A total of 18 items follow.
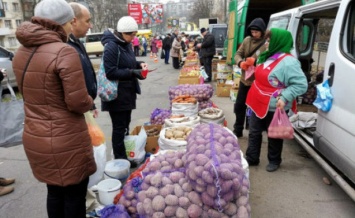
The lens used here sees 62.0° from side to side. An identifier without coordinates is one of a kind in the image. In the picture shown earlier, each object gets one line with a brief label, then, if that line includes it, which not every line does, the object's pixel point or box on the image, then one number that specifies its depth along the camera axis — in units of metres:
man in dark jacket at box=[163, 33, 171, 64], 19.12
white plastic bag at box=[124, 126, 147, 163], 4.09
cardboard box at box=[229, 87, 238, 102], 7.83
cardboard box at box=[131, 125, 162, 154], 4.46
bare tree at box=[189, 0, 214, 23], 56.70
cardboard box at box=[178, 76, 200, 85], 8.21
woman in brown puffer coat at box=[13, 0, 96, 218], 1.90
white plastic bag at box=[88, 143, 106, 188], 2.91
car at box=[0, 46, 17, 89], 9.30
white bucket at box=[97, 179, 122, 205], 3.00
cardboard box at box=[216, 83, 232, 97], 8.64
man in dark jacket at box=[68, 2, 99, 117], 2.73
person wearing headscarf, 3.39
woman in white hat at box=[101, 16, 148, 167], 3.51
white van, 2.77
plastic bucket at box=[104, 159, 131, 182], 3.44
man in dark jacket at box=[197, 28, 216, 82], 10.75
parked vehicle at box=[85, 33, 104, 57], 26.47
